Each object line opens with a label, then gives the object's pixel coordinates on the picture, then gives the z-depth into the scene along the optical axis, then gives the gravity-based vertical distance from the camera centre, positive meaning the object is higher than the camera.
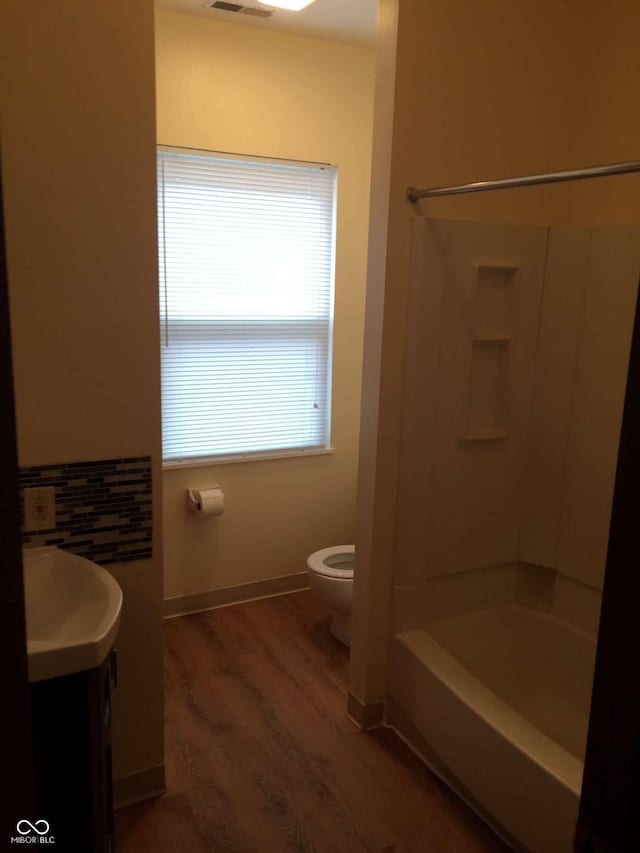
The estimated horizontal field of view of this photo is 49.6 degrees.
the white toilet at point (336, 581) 3.03 -1.17
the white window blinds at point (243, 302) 3.21 +0.06
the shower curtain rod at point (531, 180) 1.70 +0.40
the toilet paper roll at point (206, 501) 3.29 -0.89
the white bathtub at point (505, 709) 1.93 -1.27
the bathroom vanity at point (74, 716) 1.48 -0.93
